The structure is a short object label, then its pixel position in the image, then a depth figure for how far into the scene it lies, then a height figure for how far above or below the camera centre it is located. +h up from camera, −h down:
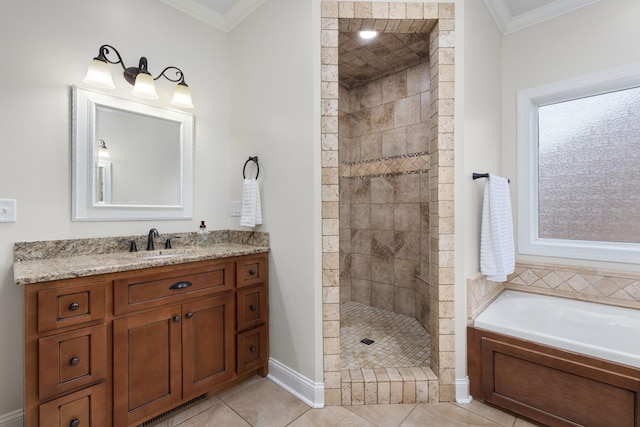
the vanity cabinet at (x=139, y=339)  1.19 -0.62
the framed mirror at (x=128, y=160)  1.72 +0.36
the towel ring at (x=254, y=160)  2.10 +0.40
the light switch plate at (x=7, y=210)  1.47 +0.02
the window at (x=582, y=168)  2.02 +0.34
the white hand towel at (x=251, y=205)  2.03 +0.06
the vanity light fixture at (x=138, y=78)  1.61 +0.83
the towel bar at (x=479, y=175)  1.87 +0.25
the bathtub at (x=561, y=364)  1.37 -0.79
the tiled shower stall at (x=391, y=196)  1.73 +0.15
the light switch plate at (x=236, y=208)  2.31 +0.05
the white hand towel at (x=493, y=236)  1.89 -0.15
